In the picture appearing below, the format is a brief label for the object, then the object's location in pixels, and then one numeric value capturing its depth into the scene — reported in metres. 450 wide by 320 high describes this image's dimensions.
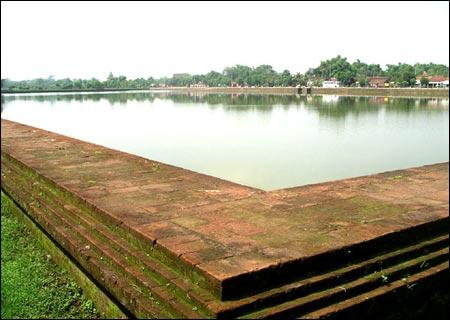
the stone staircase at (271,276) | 1.83
